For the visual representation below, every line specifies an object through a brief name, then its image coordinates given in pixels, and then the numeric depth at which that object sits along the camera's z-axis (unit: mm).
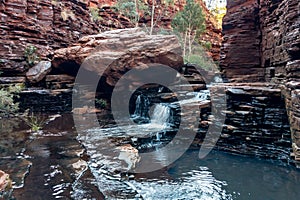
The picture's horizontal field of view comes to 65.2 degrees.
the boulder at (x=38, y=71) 10048
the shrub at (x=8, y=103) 7176
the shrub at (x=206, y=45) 21930
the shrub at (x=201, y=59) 17375
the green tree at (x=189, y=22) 17656
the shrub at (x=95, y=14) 17734
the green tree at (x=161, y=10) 23103
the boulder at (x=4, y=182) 2601
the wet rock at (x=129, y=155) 4766
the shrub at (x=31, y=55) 10609
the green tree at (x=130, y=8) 19289
